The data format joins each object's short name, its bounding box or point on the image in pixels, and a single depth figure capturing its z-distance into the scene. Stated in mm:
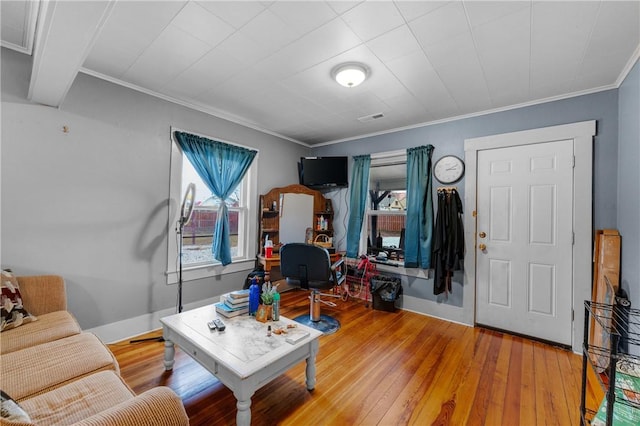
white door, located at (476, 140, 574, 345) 2615
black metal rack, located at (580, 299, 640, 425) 1086
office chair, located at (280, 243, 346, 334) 2758
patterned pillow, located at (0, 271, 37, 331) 1709
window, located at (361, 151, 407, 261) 3873
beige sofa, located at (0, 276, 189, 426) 969
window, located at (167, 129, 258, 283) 2936
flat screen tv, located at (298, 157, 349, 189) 4219
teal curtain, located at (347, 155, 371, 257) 4020
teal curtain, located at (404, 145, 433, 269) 3361
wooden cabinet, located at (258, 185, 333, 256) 3865
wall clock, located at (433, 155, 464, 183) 3193
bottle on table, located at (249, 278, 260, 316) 2084
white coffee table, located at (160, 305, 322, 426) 1413
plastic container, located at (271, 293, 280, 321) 2010
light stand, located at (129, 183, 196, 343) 2527
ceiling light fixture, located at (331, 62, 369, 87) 2184
